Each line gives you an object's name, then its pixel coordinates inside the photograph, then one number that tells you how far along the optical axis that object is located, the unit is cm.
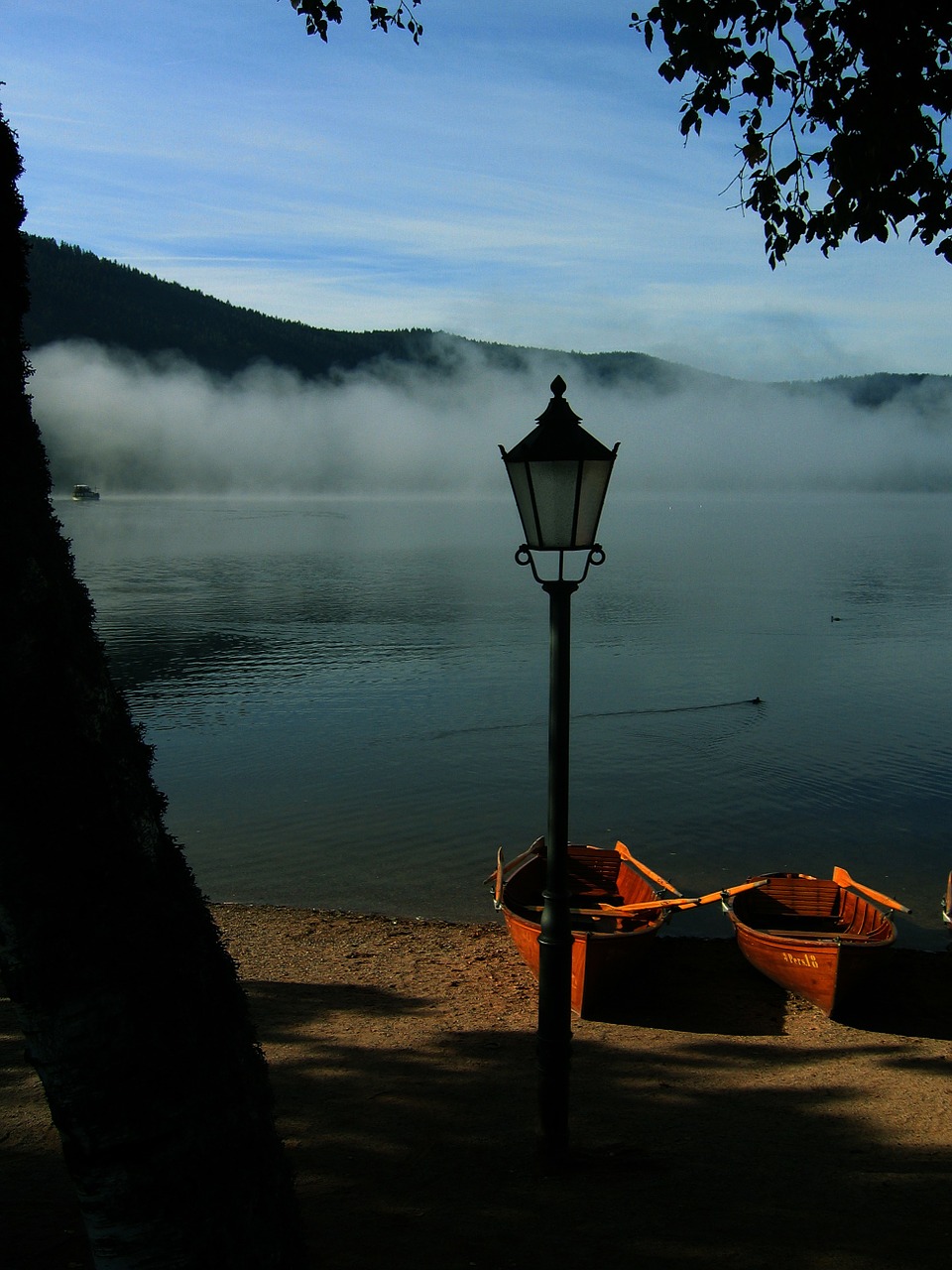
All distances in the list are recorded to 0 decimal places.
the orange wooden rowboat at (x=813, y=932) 1038
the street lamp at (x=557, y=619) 562
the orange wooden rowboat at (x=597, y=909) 1005
